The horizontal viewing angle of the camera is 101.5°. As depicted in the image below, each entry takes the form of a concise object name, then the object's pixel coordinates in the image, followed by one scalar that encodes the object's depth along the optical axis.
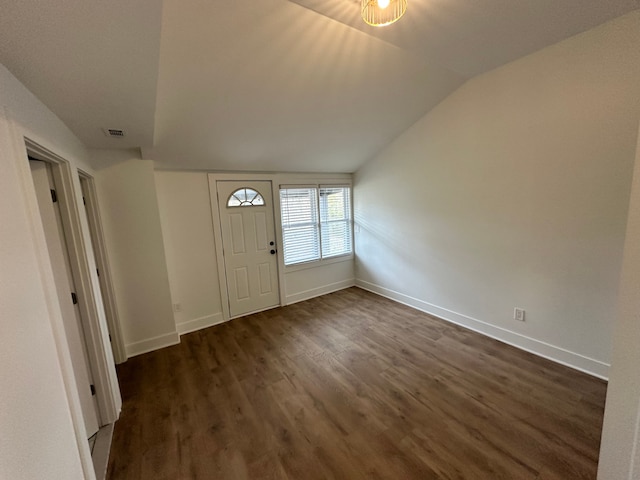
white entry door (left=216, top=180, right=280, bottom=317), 3.61
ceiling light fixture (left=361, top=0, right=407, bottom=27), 1.46
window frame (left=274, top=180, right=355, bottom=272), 4.01
